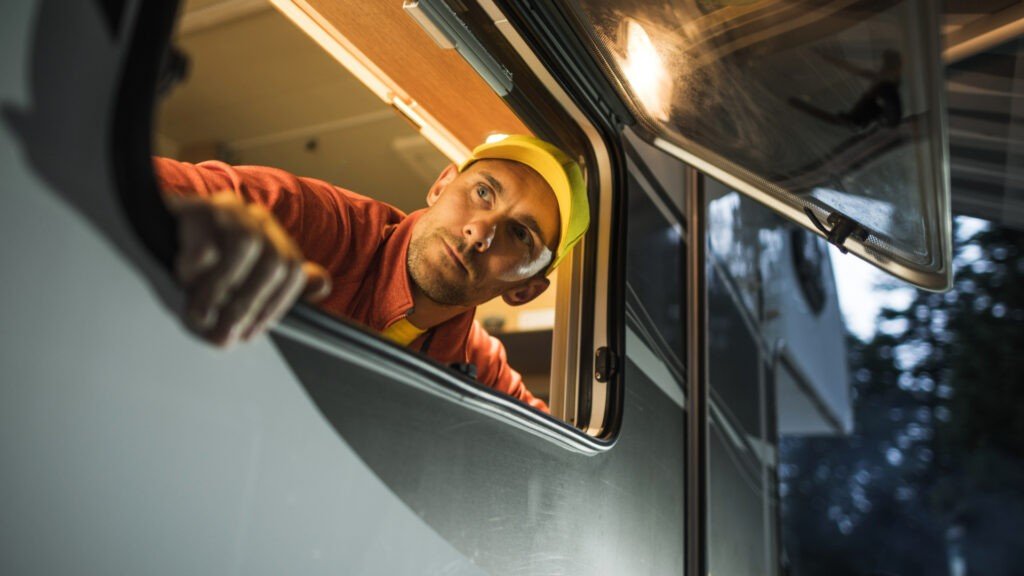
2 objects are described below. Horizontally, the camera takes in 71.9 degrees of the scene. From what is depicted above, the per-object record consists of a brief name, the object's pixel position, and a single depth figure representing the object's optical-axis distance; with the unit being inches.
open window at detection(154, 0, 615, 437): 58.2
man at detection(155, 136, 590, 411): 54.4
